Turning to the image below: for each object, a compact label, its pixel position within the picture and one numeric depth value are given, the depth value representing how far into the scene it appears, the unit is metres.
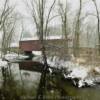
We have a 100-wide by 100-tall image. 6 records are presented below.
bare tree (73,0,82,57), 26.76
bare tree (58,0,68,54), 31.29
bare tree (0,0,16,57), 32.12
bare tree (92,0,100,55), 25.85
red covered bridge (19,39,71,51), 33.20
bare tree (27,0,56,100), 25.45
